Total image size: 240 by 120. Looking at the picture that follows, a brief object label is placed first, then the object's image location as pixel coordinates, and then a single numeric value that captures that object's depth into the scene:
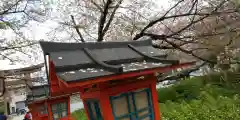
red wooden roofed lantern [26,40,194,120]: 3.12
